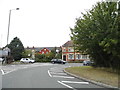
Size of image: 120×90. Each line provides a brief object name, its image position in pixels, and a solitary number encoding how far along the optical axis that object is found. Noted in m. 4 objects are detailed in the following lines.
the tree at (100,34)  19.27
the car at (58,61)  64.51
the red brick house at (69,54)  91.38
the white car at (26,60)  66.21
